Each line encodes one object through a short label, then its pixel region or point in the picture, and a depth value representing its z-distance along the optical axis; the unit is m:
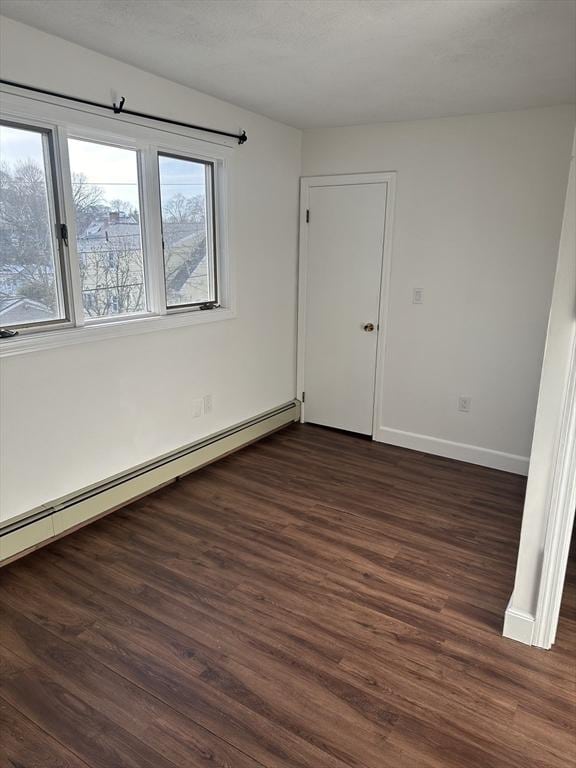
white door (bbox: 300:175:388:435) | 4.16
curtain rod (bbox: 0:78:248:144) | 2.41
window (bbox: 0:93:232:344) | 2.56
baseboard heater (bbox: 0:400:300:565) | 2.62
